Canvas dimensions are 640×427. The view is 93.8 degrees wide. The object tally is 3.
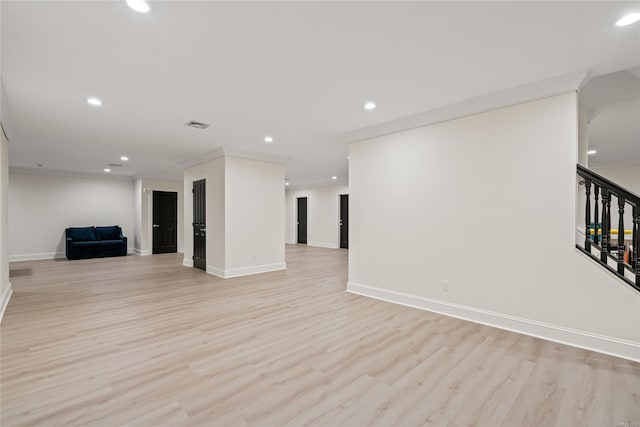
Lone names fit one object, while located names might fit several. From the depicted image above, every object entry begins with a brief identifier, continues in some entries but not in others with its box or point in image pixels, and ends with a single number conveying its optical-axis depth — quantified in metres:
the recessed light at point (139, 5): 1.86
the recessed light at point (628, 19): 2.02
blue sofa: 8.52
